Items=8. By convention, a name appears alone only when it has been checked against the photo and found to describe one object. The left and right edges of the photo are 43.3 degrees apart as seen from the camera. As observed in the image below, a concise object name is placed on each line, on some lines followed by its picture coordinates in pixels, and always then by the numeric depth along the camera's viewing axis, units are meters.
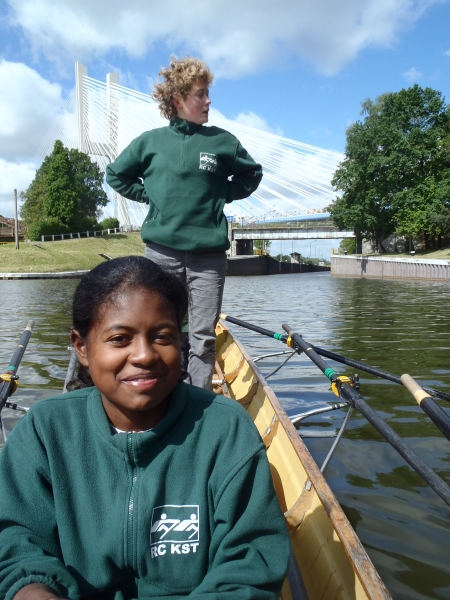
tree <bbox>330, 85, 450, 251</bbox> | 40.91
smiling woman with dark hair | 1.51
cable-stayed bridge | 45.41
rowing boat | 1.82
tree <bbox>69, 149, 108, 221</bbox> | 59.94
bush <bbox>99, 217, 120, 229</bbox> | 56.75
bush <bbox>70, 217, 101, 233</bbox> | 52.74
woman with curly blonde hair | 3.53
